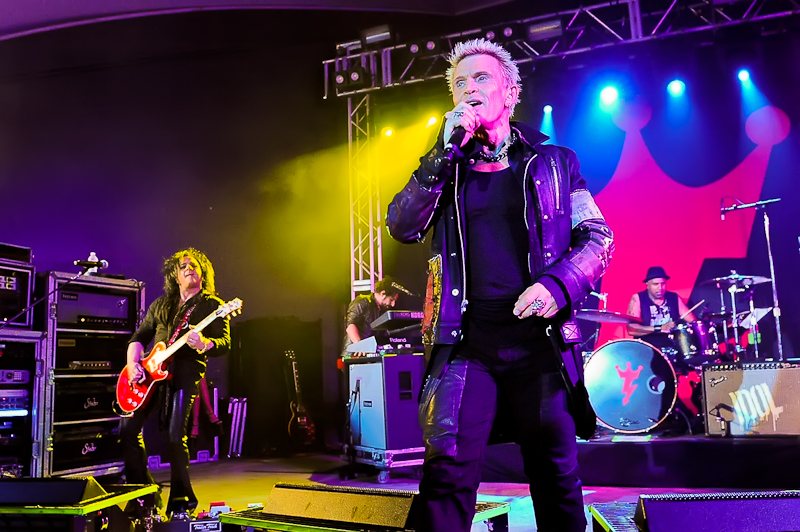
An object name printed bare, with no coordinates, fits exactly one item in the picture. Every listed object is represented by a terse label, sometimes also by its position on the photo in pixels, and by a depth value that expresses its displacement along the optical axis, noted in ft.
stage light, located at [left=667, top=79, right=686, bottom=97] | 27.76
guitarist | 13.94
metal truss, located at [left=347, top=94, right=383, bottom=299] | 29.22
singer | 5.61
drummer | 25.68
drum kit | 18.88
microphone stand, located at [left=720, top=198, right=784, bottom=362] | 20.99
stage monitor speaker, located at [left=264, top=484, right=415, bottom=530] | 8.14
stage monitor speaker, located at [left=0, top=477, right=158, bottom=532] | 8.50
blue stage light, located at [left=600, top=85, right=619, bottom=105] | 28.58
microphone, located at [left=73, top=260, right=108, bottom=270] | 17.84
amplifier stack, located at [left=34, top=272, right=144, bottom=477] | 19.04
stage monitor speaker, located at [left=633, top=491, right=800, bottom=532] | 6.11
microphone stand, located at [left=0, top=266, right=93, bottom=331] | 17.92
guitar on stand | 26.20
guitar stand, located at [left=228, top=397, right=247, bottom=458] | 26.18
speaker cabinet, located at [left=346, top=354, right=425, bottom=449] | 18.60
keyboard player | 23.88
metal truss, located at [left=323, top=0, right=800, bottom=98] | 24.77
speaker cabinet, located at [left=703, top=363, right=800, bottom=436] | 16.55
